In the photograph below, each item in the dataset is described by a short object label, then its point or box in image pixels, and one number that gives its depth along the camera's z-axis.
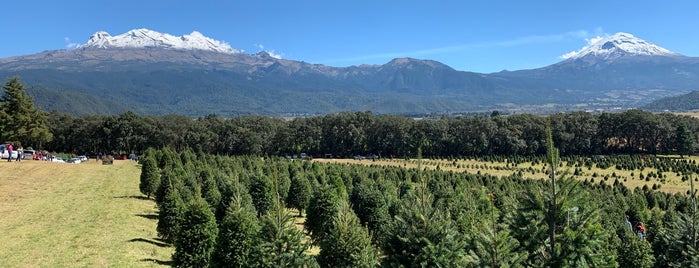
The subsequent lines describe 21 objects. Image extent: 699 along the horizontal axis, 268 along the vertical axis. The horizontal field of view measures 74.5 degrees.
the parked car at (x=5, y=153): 54.25
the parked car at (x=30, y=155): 58.16
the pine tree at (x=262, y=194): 29.78
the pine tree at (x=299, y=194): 35.94
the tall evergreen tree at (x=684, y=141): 91.56
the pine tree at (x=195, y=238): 16.75
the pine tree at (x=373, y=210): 26.83
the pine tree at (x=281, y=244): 12.60
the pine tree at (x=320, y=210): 24.81
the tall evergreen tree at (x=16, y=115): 61.62
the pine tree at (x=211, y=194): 28.00
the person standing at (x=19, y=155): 52.68
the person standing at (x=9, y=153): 51.16
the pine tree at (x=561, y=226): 10.86
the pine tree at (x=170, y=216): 21.94
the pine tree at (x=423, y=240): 12.23
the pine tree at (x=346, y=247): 13.76
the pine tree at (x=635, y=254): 18.34
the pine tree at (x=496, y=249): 10.82
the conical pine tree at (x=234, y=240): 15.06
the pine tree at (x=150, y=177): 35.38
